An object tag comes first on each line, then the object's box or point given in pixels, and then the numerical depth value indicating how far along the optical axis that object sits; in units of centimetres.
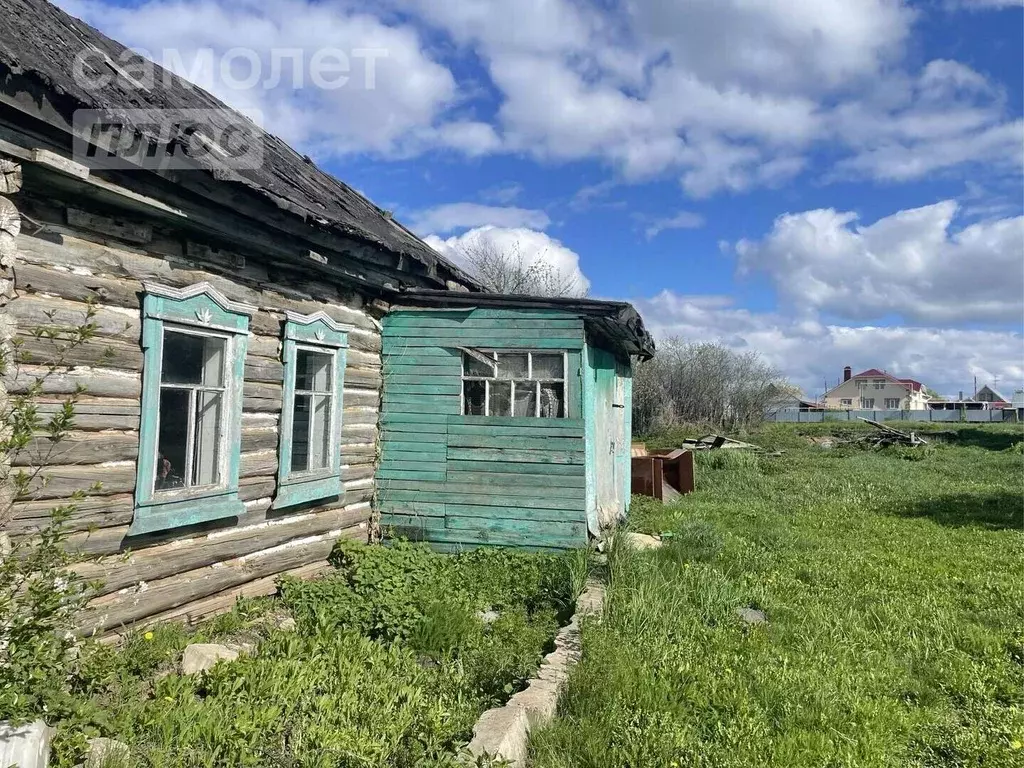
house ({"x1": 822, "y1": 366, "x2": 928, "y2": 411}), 8119
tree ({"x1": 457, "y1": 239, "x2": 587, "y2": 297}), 2641
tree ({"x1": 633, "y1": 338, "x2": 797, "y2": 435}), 2977
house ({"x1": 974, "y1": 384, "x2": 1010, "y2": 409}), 8831
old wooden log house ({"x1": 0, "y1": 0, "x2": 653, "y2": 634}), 401
